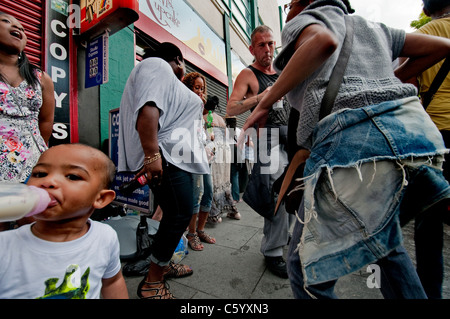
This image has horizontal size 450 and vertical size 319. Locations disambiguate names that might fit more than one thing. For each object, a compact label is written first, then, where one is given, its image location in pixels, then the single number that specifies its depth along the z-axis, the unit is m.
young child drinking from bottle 0.78
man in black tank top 2.14
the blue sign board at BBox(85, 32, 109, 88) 2.95
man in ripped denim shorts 0.82
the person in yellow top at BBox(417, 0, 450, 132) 1.69
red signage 2.66
